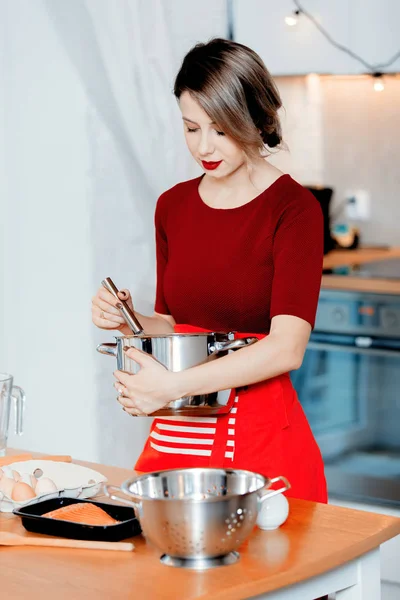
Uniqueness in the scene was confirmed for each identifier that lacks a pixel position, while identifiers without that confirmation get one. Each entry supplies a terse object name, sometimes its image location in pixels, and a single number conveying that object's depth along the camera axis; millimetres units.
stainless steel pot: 2657
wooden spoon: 2320
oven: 4547
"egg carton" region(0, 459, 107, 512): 2547
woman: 2755
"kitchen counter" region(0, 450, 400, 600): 2173
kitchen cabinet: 4374
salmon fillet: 2405
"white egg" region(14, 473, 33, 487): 2639
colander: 2189
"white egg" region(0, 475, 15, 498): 2550
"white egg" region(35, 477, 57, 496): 2555
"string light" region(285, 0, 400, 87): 4378
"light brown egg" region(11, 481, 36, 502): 2533
